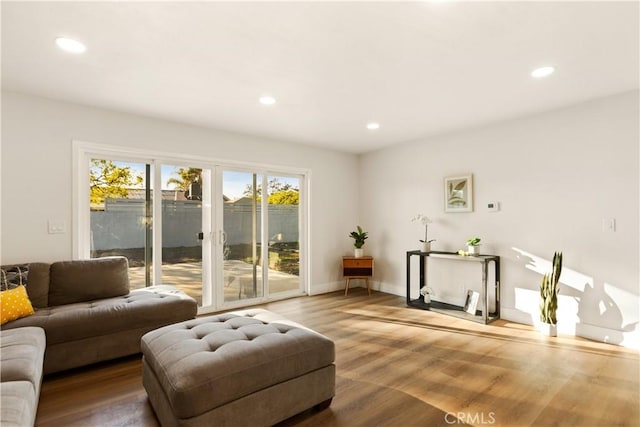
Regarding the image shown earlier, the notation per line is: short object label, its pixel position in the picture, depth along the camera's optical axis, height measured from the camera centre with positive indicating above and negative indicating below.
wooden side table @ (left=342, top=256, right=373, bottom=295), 5.06 -0.89
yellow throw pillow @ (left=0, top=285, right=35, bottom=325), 2.28 -0.67
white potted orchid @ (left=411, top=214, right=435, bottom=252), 4.40 -0.26
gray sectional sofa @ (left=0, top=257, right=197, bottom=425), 2.37 -0.78
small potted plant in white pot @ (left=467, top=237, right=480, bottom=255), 3.86 -0.42
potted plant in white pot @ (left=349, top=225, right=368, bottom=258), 5.20 -0.45
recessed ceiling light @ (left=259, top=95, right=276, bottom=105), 3.06 +1.12
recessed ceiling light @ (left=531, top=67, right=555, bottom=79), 2.49 +1.12
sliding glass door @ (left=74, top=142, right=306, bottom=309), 3.43 -0.14
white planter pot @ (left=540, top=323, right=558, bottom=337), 3.22 -1.21
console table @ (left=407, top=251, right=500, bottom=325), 3.66 -1.08
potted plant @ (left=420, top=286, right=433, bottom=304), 4.31 -1.11
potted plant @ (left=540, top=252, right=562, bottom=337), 3.19 -0.90
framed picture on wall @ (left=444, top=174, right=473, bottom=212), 4.12 +0.25
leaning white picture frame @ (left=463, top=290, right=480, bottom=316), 3.82 -1.10
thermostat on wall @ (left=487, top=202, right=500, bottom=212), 3.87 +0.07
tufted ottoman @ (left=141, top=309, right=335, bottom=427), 1.54 -0.85
